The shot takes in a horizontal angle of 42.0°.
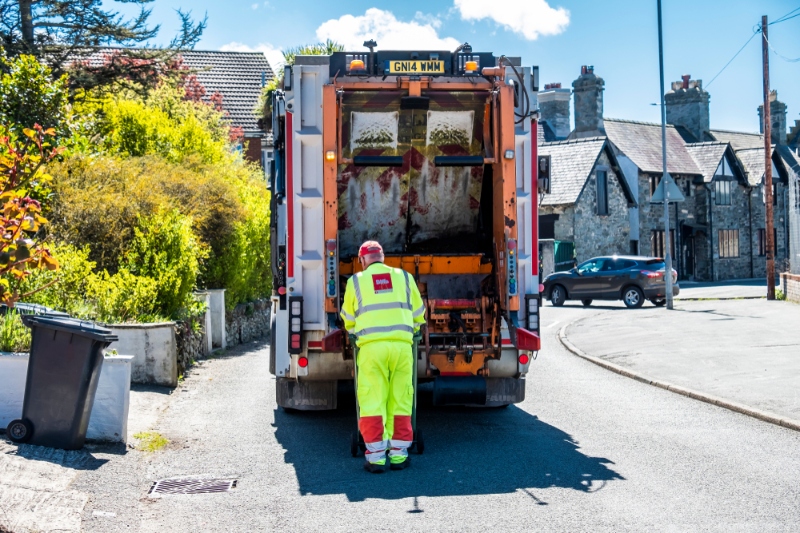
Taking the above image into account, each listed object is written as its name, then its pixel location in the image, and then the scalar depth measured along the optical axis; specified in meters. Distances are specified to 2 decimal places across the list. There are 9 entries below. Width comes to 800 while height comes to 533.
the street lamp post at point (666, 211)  25.53
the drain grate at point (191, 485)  7.02
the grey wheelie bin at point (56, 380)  7.60
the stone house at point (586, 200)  41.72
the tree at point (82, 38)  22.53
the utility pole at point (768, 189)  27.29
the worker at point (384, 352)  7.53
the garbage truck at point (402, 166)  8.52
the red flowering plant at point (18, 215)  5.56
